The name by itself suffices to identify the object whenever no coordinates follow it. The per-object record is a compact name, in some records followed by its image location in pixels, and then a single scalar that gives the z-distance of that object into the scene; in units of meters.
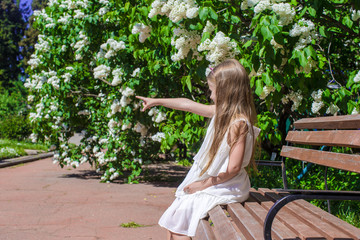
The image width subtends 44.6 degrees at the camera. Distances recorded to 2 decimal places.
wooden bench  1.97
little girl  2.66
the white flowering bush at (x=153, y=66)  4.14
